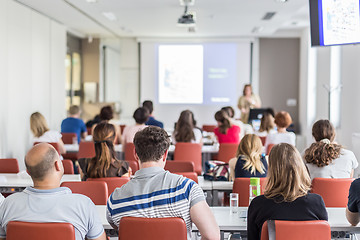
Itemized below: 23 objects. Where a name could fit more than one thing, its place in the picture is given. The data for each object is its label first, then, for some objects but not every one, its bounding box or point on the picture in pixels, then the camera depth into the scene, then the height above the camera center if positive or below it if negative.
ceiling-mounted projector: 8.82 +1.39
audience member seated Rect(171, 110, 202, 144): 7.29 -0.47
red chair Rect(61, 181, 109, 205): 3.77 -0.71
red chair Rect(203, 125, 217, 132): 11.14 -0.70
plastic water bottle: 3.71 -0.67
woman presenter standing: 12.27 -0.12
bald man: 2.53 -0.55
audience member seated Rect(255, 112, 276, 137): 8.00 -0.42
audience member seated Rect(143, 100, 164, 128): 7.97 -0.33
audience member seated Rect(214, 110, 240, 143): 7.77 -0.52
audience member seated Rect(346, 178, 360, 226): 2.99 -0.65
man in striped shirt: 2.54 -0.50
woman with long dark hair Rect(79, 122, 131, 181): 4.43 -0.59
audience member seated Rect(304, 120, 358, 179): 4.52 -0.58
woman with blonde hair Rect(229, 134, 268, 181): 4.70 -0.59
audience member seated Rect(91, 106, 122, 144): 8.27 -0.29
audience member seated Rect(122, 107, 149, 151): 7.20 -0.40
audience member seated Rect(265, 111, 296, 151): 7.09 -0.53
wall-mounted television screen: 5.97 +0.96
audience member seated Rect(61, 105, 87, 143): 8.92 -0.52
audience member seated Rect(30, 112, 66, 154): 7.20 -0.52
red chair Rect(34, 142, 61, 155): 6.80 -0.66
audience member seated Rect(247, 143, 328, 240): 2.73 -0.56
